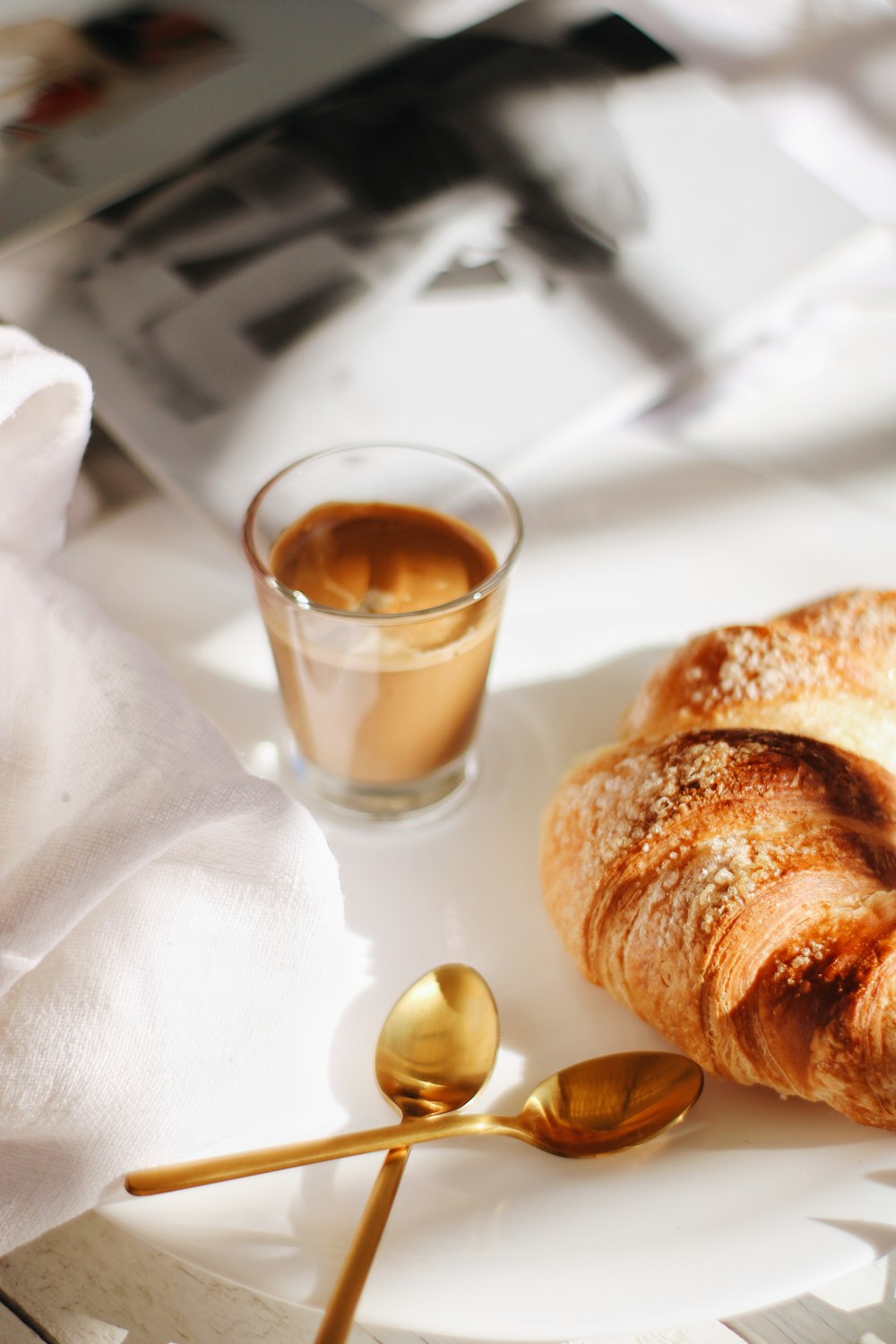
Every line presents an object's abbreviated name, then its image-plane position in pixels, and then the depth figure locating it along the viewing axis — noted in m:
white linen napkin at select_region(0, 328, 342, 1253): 0.58
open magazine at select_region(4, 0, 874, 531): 0.76
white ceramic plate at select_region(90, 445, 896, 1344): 0.58
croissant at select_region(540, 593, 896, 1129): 0.59
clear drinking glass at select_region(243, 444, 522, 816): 0.65
